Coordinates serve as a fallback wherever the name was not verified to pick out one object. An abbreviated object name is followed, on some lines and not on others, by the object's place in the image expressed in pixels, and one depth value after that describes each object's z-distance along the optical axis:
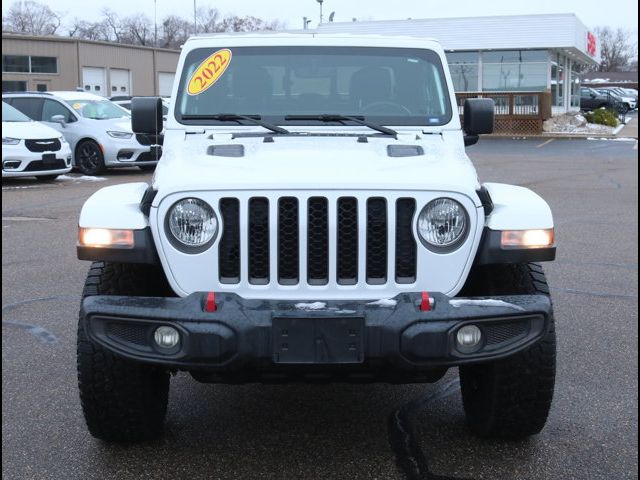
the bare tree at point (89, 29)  83.91
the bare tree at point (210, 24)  50.31
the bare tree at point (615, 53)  128.88
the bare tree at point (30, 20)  76.69
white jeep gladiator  3.26
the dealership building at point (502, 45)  38.66
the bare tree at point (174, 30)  78.26
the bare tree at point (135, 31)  84.50
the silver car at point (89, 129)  17.38
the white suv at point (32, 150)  15.52
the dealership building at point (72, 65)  48.97
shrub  39.78
